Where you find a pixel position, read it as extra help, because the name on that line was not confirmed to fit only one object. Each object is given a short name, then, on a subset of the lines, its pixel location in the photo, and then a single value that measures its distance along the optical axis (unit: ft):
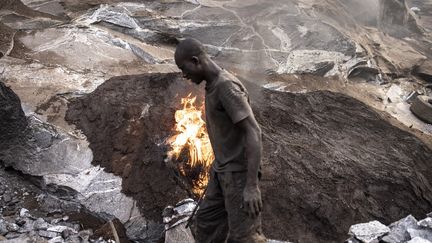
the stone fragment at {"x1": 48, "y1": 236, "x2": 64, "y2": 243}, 17.97
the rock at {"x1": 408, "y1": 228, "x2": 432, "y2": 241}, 16.89
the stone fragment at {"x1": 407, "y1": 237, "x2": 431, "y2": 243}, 15.88
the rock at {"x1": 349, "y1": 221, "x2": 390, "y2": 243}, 17.14
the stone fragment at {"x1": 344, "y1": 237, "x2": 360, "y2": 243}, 17.40
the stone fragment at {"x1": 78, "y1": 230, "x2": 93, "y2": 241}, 18.48
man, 11.80
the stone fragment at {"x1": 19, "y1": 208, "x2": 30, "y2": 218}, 19.34
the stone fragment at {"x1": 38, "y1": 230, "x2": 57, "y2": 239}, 18.28
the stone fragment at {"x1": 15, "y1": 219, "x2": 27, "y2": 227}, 18.81
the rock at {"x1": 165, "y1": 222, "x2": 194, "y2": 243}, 17.57
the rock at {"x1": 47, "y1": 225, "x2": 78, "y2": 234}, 18.58
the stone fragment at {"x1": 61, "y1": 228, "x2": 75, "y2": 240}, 18.34
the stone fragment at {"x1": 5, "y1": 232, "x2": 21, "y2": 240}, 18.00
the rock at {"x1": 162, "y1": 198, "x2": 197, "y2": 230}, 18.14
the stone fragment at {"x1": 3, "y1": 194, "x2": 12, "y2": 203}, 20.16
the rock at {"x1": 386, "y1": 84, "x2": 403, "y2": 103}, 35.11
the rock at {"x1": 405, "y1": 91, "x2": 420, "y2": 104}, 34.93
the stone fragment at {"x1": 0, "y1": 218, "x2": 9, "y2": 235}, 18.23
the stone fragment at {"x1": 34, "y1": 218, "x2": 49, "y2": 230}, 18.69
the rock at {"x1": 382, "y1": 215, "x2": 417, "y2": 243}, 17.08
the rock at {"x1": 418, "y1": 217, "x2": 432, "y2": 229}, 17.16
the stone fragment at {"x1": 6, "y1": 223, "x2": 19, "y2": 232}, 18.45
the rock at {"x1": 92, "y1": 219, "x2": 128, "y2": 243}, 18.70
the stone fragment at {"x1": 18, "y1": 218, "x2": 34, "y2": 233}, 18.49
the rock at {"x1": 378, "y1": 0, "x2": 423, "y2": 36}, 48.80
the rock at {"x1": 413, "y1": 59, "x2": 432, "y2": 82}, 38.60
